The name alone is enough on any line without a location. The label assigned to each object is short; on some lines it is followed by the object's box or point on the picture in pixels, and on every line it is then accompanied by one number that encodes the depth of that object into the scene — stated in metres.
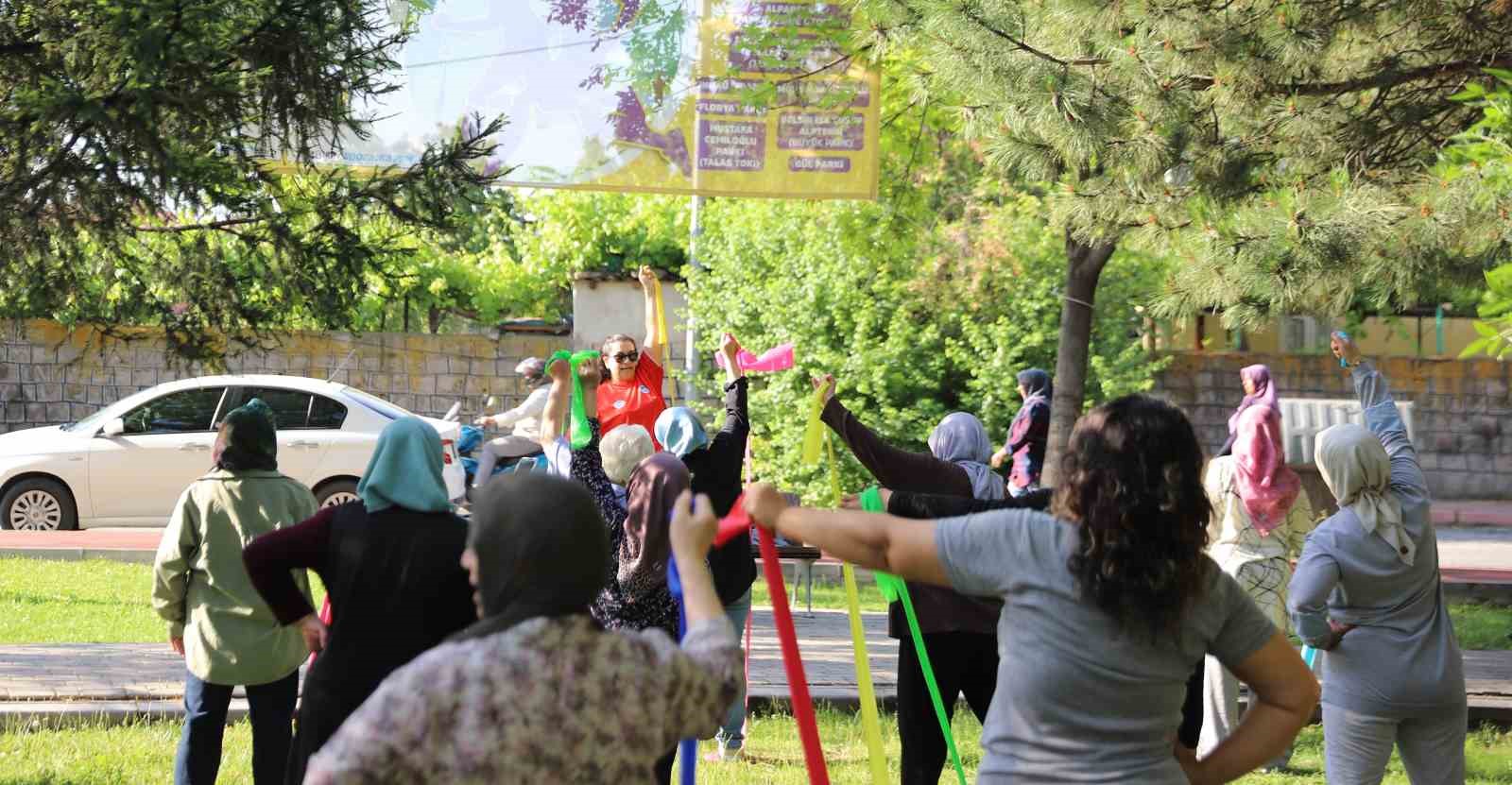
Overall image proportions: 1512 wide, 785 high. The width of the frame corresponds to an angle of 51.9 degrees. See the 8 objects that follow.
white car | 15.83
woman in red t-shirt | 7.75
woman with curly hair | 3.04
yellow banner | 15.92
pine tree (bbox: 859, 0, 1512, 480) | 8.26
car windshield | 16.00
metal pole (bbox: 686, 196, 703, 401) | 19.89
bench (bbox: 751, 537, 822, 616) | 9.38
